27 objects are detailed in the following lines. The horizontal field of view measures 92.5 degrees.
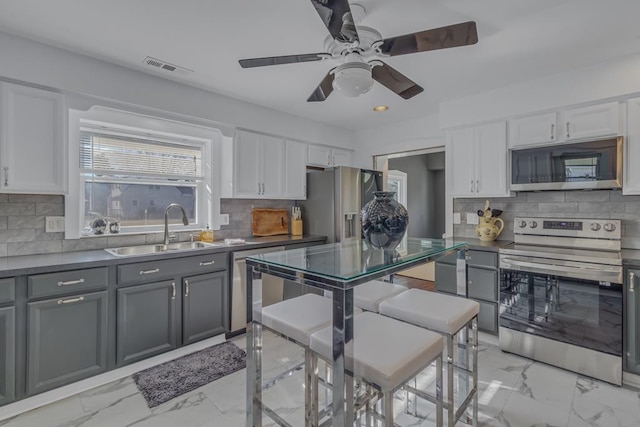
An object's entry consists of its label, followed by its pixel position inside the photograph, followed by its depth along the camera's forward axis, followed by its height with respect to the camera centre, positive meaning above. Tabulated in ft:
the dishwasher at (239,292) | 9.75 -2.53
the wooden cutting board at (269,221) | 12.46 -0.34
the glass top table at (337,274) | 3.75 -0.82
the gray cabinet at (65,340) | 6.47 -2.84
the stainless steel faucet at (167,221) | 9.72 -0.26
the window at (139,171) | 8.60 +1.35
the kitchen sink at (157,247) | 8.77 -1.08
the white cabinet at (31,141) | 6.96 +1.68
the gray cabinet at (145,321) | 7.55 -2.80
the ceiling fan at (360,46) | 4.68 +2.92
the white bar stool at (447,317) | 4.98 -1.77
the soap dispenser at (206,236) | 10.70 -0.81
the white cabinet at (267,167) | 11.21 +1.81
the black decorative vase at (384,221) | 5.32 -0.13
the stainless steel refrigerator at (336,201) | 12.30 +0.51
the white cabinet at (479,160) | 10.00 +1.84
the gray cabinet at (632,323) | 7.12 -2.55
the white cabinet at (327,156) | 13.69 +2.70
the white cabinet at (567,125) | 8.24 +2.57
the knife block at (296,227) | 13.08 -0.59
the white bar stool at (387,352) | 3.80 -1.87
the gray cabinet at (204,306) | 8.70 -2.77
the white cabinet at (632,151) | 7.82 +1.62
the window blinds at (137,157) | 8.93 +1.79
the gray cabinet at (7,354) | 6.12 -2.87
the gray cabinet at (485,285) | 9.27 -2.20
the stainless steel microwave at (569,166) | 8.04 +1.36
